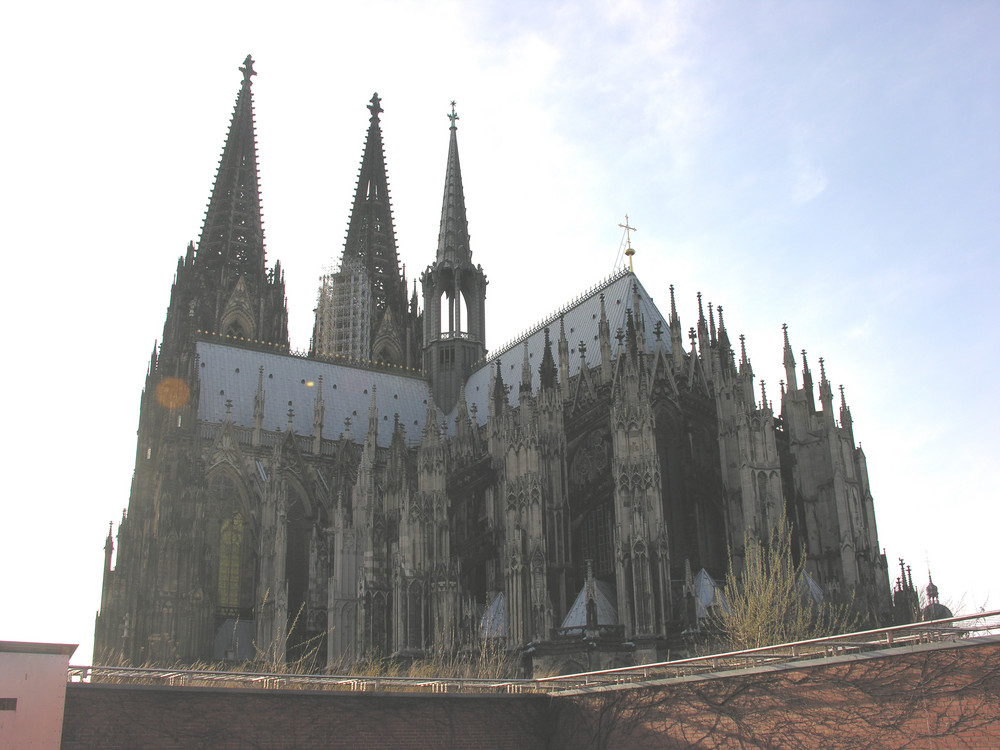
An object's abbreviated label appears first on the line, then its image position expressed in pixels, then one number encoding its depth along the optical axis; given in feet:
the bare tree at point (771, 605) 77.56
